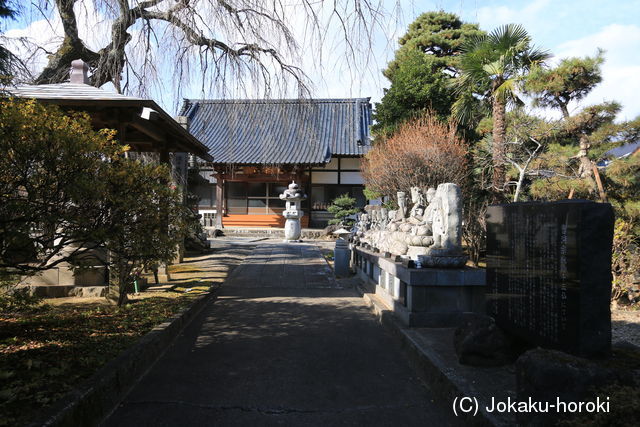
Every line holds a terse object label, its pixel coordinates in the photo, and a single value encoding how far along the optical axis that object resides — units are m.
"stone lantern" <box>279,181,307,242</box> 19.08
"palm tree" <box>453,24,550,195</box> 10.10
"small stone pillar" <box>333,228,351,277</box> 10.48
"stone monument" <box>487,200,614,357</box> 2.86
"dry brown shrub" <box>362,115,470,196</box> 12.59
